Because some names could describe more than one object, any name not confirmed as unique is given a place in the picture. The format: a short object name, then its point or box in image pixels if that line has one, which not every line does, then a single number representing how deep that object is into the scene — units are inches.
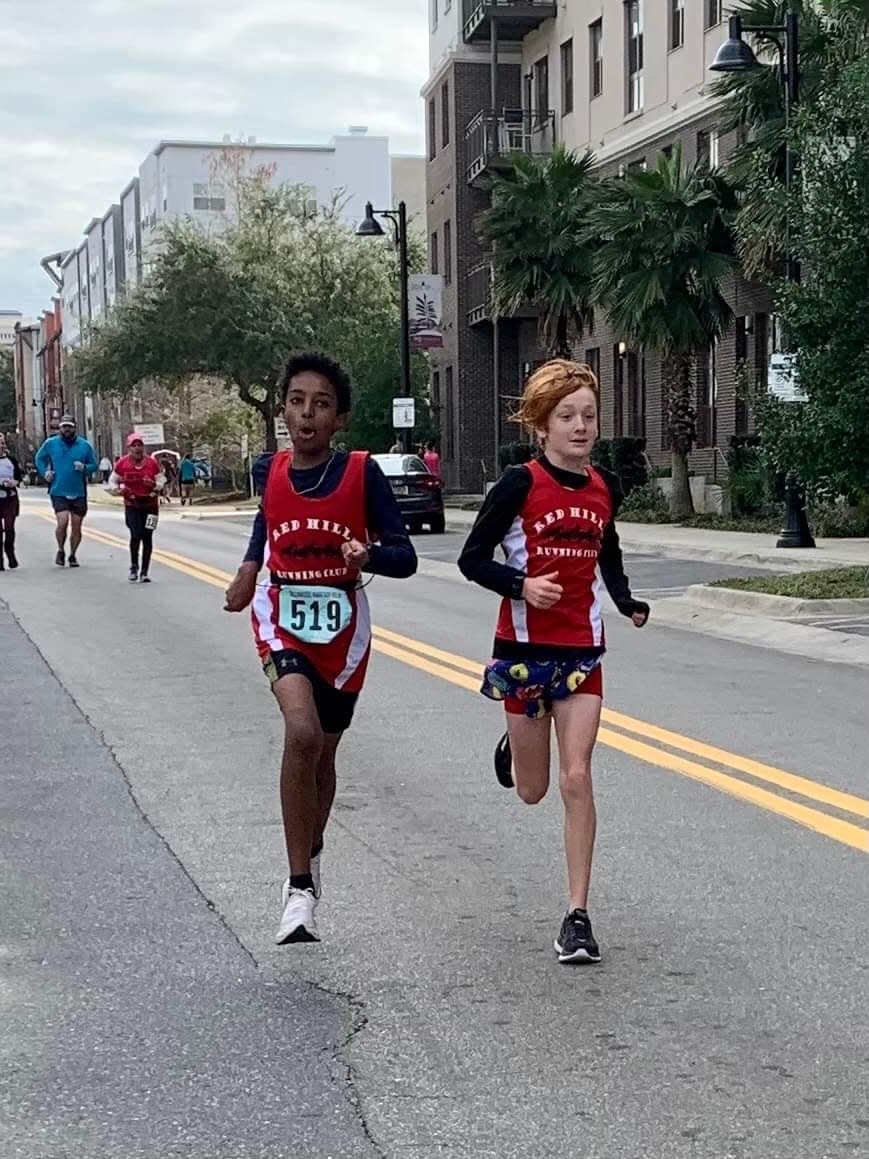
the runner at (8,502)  789.2
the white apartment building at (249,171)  3651.6
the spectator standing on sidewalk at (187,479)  2194.9
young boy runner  204.4
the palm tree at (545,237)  1300.4
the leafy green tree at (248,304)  1995.6
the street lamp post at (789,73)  799.1
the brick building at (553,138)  1332.4
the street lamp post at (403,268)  1473.9
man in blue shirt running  800.3
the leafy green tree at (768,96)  870.1
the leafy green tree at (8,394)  7003.0
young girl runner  204.8
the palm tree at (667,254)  1100.5
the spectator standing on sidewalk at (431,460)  1577.1
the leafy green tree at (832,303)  629.0
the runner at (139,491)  738.2
